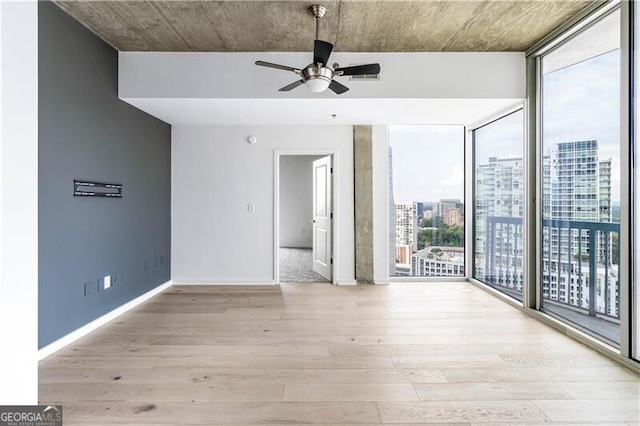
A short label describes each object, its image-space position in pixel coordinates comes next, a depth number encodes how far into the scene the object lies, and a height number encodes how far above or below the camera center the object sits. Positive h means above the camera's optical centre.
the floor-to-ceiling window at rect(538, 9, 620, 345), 2.54 +0.29
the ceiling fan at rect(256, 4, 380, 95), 2.57 +1.16
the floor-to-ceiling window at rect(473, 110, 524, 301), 3.80 +0.11
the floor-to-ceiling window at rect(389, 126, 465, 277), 4.93 +0.15
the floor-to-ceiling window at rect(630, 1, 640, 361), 2.29 +0.16
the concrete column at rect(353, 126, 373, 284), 4.72 +0.36
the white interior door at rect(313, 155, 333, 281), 4.92 -0.09
